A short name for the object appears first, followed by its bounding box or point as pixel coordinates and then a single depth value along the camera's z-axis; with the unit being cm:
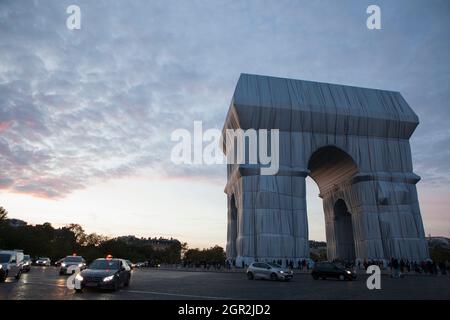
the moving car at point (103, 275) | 1557
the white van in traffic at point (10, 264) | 1981
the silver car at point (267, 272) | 2641
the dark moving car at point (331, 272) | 2775
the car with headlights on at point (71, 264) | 2877
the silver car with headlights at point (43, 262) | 5672
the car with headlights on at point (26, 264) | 3121
